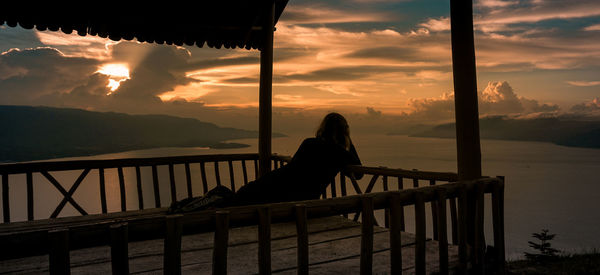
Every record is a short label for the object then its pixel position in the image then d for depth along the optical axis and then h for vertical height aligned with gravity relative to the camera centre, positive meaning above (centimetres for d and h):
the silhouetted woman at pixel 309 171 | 375 -37
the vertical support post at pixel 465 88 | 333 +35
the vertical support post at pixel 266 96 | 624 +68
